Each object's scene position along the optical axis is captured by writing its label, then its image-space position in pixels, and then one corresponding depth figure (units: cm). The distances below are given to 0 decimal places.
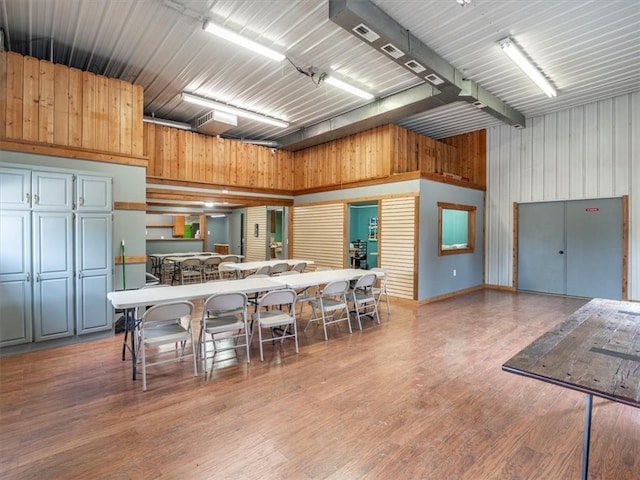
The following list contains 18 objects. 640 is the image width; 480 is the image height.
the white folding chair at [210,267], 865
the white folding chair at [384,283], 552
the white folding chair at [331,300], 447
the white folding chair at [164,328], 301
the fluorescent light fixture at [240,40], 393
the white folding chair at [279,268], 657
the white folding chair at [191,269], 827
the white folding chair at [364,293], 495
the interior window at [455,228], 717
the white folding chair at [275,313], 369
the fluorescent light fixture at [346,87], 538
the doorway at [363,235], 880
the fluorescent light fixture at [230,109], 621
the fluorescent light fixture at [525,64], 440
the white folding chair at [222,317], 339
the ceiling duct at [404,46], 355
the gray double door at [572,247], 678
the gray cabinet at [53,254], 371
